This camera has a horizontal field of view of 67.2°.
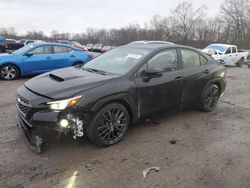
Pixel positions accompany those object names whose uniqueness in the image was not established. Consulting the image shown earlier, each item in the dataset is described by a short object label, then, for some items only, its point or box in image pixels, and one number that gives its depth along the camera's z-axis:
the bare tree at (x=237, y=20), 36.66
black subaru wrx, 2.60
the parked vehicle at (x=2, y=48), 13.09
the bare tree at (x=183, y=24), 42.32
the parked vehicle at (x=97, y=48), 27.35
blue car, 7.02
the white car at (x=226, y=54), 12.42
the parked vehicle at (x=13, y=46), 15.01
